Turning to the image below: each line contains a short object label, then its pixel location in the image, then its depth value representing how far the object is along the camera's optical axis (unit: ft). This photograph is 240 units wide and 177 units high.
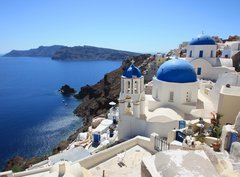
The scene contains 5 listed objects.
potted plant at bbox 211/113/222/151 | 24.64
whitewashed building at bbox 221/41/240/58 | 96.50
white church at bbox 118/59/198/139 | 41.99
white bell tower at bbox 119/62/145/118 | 45.09
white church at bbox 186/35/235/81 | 76.89
